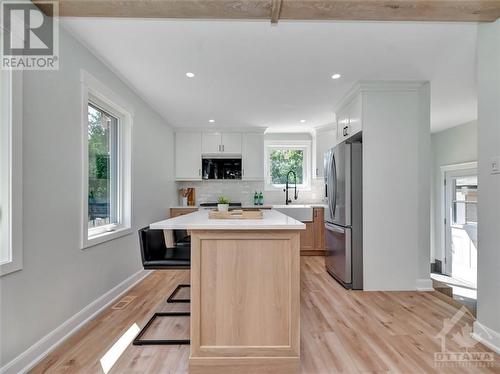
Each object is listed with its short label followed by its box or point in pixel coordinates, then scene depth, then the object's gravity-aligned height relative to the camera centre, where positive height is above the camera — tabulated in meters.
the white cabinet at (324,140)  4.92 +0.87
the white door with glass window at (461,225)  4.66 -0.69
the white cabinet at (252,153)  5.04 +0.65
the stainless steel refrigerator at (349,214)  3.04 -0.31
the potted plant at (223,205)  2.32 -0.16
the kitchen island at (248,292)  1.60 -0.63
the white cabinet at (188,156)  5.03 +0.59
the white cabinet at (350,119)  3.08 +0.87
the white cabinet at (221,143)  5.03 +0.84
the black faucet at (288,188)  5.30 -0.06
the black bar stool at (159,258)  1.94 -0.57
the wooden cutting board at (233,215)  2.00 -0.21
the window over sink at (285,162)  5.48 +0.52
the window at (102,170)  2.56 +0.18
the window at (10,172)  1.52 +0.09
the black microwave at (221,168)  5.07 +0.37
